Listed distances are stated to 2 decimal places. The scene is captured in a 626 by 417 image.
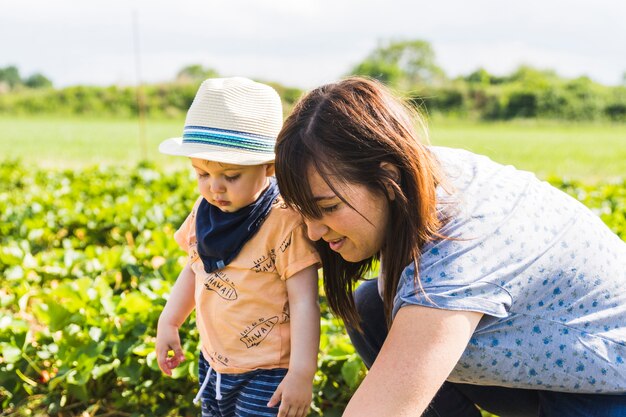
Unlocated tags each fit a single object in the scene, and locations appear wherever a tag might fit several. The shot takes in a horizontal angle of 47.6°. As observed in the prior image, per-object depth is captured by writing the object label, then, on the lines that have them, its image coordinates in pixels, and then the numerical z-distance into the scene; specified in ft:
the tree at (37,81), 299.17
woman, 4.69
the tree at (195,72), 147.13
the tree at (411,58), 243.81
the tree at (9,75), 322.14
